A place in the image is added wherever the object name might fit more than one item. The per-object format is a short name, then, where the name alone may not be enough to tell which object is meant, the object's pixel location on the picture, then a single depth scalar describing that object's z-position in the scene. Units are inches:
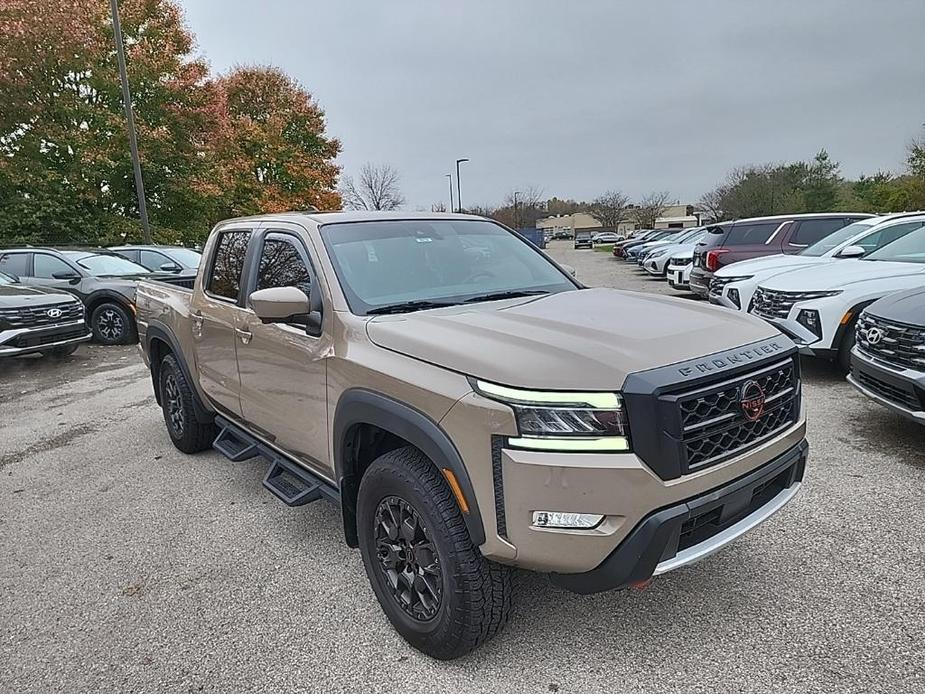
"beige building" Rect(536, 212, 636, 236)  4402.1
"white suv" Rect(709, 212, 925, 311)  302.2
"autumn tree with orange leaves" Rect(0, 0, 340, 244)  711.1
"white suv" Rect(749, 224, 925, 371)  232.7
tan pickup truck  80.7
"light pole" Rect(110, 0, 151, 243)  603.2
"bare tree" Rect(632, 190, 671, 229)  3213.6
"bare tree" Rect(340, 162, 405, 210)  1745.8
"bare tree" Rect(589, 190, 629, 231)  3400.6
